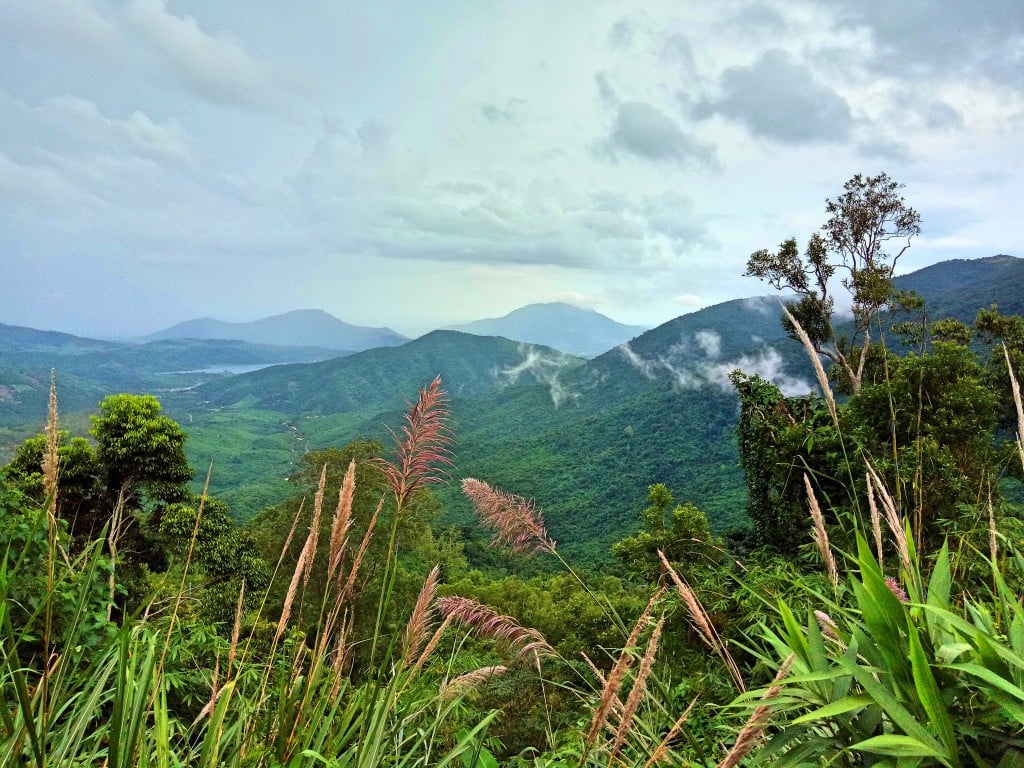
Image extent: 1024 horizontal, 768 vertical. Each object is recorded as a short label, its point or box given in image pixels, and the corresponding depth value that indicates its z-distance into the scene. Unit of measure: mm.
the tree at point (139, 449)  9829
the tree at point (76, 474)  9344
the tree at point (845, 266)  12492
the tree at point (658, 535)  10000
